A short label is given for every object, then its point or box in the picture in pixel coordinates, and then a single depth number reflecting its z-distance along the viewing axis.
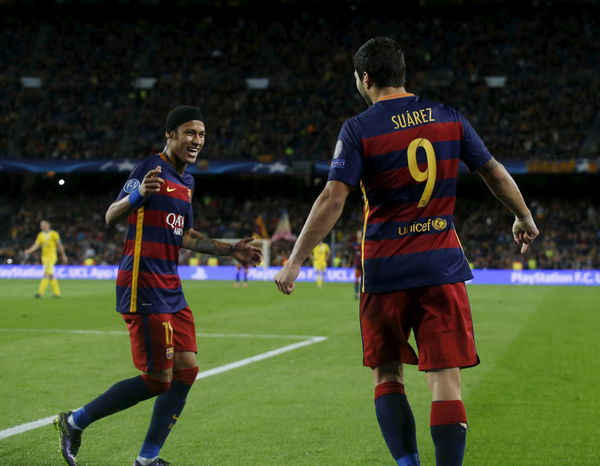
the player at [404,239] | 4.21
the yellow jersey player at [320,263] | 32.66
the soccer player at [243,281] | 32.47
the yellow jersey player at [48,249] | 25.39
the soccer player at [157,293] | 5.42
